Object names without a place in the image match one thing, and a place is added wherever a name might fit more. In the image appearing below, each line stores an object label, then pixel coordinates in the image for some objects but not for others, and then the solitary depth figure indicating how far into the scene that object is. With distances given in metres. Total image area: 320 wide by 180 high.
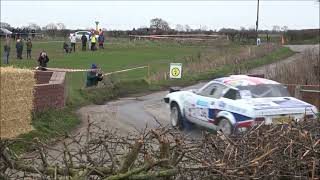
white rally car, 11.73
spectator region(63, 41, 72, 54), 43.62
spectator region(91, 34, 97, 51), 46.53
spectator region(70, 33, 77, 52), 45.06
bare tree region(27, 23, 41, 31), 84.74
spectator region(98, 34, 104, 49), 48.24
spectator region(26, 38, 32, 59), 36.94
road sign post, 26.22
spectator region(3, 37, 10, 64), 33.50
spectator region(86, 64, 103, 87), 22.02
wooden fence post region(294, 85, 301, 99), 17.12
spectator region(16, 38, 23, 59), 36.22
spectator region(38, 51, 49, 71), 26.86
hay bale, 11.04
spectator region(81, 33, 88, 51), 46.69
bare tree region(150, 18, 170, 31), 89.44
